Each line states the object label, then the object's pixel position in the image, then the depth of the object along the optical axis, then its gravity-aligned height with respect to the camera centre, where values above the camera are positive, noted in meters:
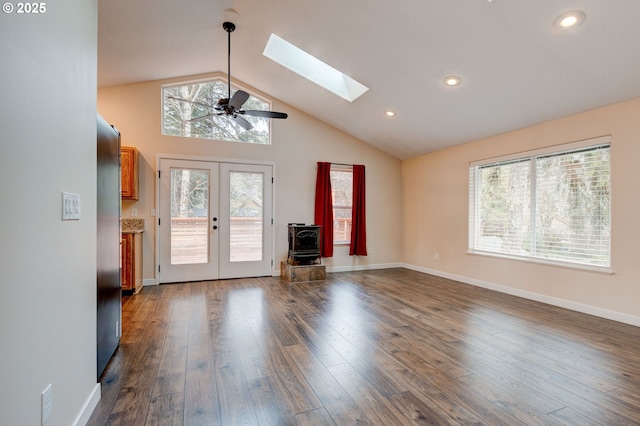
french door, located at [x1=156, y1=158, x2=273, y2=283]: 4.98 -0.13
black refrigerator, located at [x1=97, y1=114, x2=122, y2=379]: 2.08 -0.25
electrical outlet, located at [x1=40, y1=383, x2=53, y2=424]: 1.20 -0.78
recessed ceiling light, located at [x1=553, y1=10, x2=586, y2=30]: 2.49 +1.67
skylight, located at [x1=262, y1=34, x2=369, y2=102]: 4.39 +2.27
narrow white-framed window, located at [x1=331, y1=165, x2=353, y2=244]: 6.19 +0.25
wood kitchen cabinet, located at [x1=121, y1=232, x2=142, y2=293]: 4.32 -0.73
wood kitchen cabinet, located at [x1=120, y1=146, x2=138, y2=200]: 4.45 +0.60
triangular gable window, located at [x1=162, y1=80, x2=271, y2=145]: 5.10 +1.67
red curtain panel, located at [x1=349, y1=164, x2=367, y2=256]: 6.17 -0.08
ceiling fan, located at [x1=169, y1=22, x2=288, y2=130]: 3.32 +1.25
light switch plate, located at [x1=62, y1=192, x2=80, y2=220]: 1.41 +0.03
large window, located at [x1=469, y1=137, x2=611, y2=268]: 3.56 +0.12
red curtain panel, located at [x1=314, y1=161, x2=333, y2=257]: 5.89 +0.10
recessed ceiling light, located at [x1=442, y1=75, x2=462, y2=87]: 3.66 +1.67
